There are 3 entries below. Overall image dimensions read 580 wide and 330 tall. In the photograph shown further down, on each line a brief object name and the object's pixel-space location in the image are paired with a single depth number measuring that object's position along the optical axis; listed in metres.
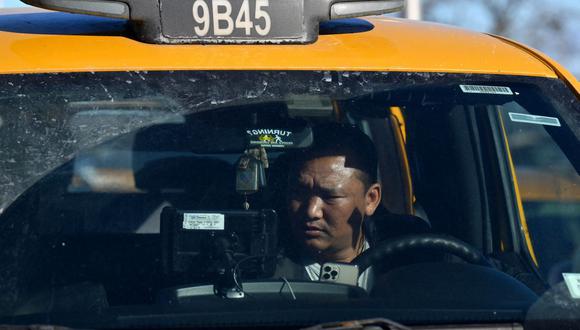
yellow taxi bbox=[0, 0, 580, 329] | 5.00
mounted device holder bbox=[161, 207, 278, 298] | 5.14
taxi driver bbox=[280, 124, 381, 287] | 5.55
